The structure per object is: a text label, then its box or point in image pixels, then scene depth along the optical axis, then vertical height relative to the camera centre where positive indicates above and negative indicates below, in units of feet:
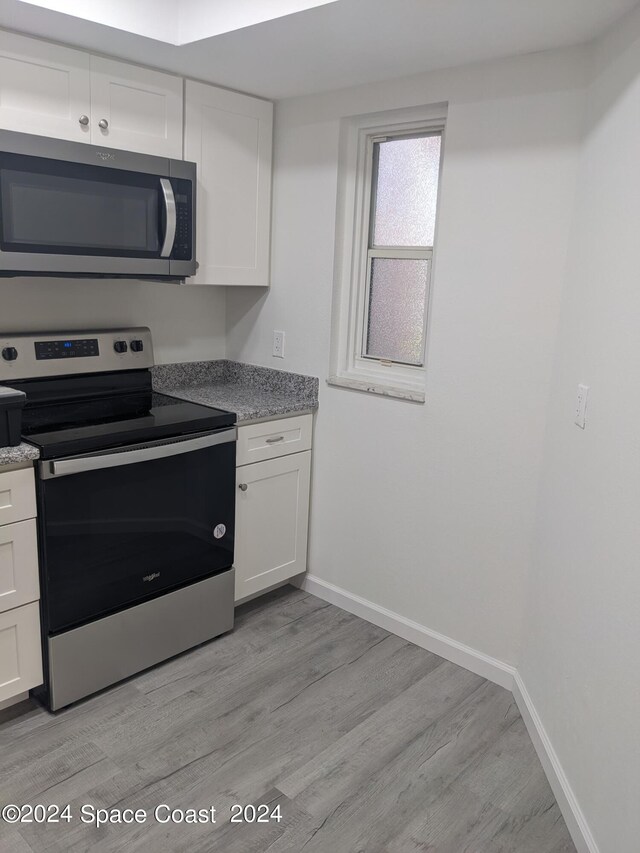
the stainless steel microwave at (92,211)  6.96 +0.68
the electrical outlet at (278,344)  10.01 -0.86
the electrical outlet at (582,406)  6.30 -0.96
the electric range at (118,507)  7.10 -2.50
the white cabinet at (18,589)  6.68 -3.09
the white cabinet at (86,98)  6.93 +1.86
